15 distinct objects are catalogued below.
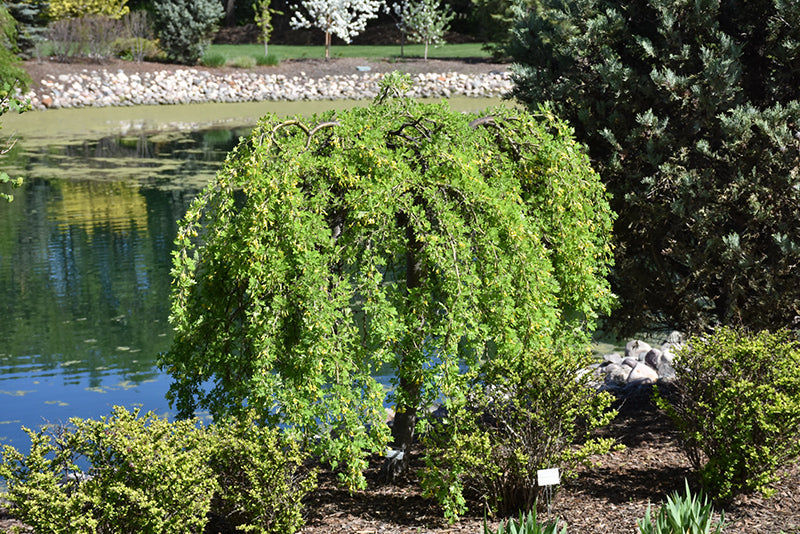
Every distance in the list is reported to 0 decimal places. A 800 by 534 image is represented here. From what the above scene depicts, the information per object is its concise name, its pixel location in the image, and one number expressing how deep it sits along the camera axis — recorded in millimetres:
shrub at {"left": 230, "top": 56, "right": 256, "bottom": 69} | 39250
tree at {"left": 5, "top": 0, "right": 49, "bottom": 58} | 33969
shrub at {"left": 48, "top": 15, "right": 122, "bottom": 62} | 36594
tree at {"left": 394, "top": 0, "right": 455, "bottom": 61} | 42156
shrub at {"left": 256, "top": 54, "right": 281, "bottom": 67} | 40094
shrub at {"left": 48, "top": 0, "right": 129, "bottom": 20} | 37253
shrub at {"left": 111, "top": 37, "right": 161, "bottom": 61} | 38062
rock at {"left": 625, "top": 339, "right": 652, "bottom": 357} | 9727
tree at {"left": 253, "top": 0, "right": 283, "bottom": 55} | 41622
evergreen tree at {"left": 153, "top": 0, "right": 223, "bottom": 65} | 38031
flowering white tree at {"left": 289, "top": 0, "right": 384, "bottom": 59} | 42312
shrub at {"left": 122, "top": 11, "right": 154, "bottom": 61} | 38375
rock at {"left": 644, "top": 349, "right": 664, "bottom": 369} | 8883
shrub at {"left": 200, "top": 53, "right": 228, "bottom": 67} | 38812
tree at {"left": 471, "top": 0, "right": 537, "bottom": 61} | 39750
